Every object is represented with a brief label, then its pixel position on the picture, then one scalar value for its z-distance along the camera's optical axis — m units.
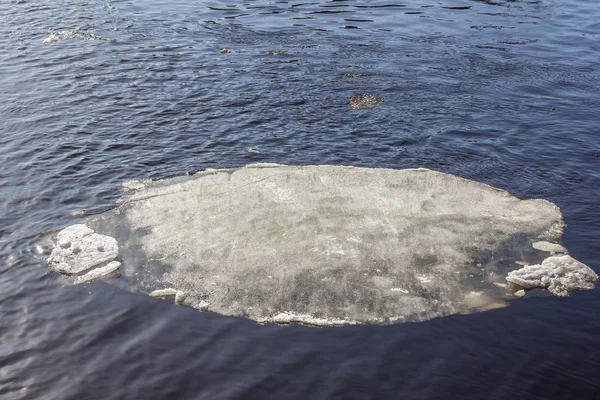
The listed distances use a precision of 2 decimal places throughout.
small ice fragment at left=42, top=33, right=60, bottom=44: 13.34
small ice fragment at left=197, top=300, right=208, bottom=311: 5.64
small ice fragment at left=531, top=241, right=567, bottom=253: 6.27
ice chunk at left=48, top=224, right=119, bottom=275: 6.30
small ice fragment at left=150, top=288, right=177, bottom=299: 5.83
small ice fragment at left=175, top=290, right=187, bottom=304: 5.74
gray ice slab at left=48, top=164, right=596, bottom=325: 5.69
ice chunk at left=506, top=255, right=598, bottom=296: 5.77
